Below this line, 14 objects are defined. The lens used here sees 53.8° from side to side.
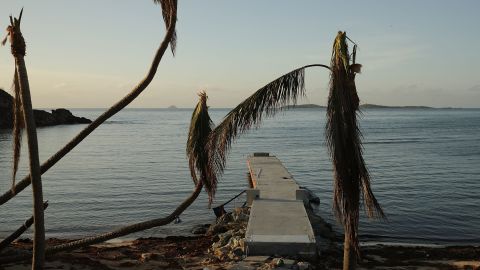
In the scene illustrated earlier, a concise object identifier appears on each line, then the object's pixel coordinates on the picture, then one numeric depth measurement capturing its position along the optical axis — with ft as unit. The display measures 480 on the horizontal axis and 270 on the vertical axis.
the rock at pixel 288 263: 39.14
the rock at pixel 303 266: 39.60
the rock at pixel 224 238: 53.52
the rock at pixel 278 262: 39.04
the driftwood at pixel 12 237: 36.10
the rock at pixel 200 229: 68.23
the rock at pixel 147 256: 50.42
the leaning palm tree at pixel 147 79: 28.71
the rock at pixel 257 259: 40.70
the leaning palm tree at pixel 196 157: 34.94
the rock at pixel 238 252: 44.83
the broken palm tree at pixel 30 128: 21.93
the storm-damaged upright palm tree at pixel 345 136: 22.77
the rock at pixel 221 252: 46.80
